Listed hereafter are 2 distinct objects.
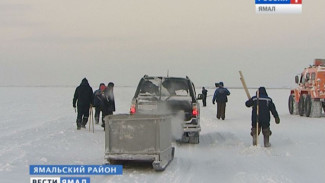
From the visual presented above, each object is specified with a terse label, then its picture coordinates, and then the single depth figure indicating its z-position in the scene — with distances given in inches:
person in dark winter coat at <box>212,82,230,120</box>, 849.1
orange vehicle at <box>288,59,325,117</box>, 882.8
